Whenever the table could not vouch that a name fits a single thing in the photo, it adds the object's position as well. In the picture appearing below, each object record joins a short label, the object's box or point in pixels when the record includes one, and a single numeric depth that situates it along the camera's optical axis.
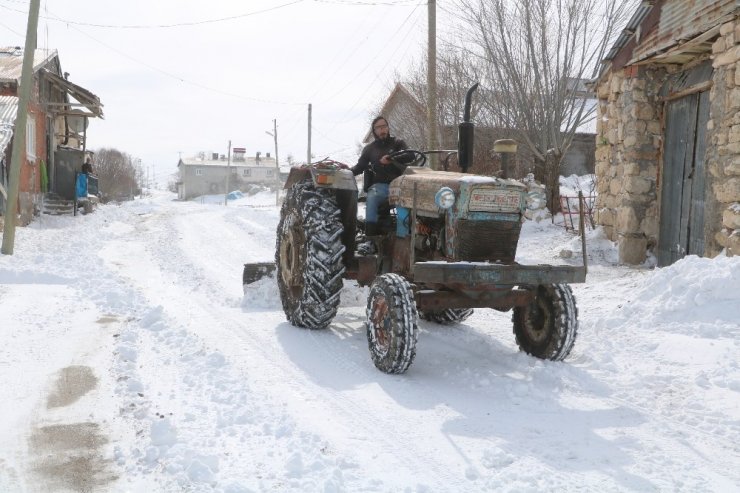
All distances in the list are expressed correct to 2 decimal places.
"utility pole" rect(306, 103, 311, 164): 37.91
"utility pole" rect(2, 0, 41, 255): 11.52
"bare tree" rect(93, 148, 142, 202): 48.59
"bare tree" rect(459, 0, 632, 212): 14.83
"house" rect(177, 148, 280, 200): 80.19
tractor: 4.80
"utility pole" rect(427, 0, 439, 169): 14.03
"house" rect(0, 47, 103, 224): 17.84
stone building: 7.98
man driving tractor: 6.21
